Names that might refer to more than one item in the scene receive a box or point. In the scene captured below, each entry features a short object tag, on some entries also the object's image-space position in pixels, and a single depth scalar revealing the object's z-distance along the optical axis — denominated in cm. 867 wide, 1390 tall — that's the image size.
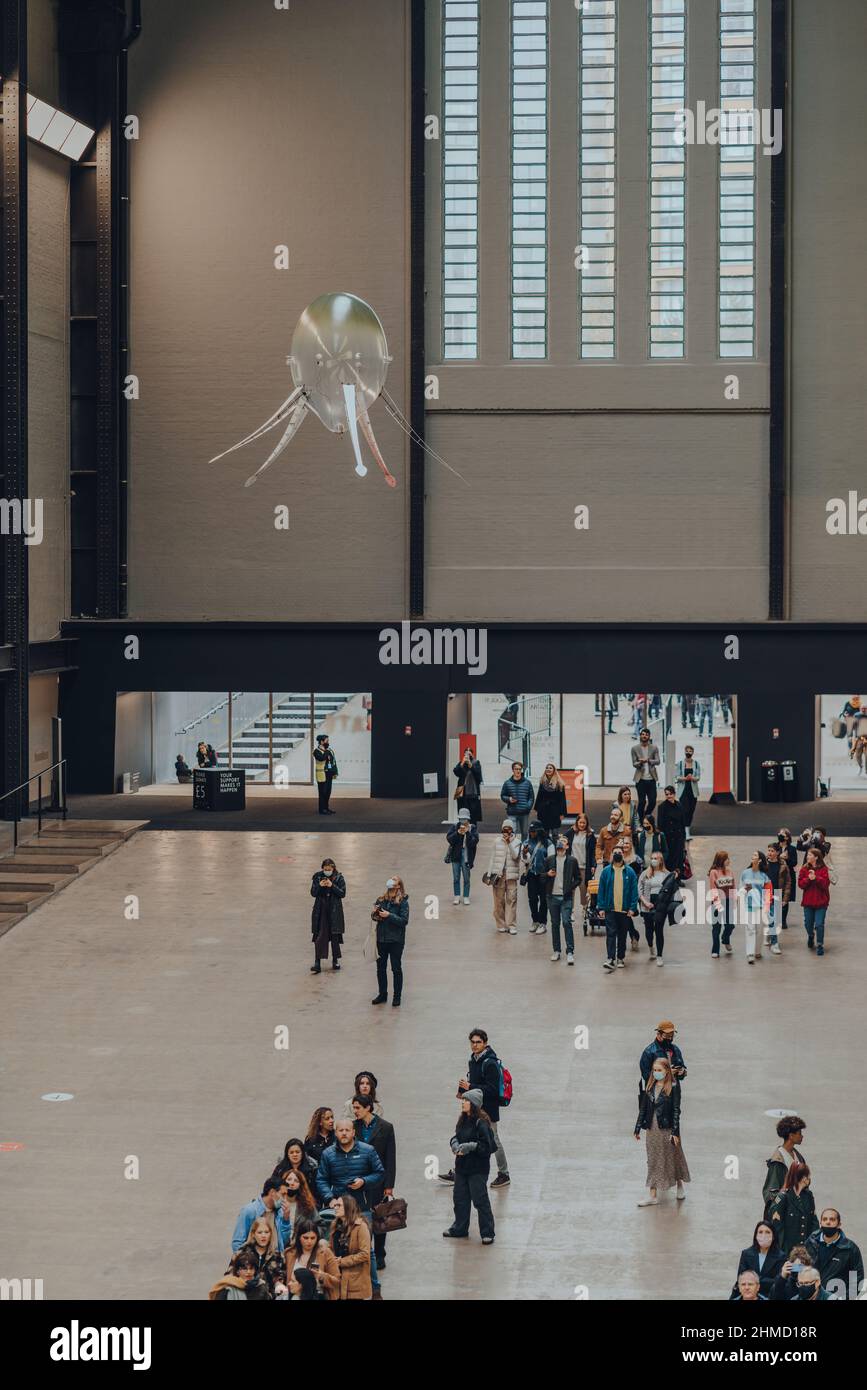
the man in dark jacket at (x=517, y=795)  2873
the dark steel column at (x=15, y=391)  3195
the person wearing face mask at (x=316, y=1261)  1137
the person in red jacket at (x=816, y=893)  2270
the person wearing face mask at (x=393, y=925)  2045
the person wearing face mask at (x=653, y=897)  2272
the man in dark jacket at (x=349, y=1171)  1255
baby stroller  2356
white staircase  3834
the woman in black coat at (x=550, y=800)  2977
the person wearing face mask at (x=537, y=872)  2381
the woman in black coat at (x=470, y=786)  3025
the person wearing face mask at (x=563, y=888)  2223
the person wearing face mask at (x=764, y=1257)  1132
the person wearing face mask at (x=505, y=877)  2408
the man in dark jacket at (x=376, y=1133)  1316
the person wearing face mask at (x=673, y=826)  2623
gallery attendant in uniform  3294
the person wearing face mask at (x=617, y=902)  2175
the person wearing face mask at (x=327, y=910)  2206
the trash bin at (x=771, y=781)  3591
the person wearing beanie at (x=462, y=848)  2545
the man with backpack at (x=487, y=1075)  1485
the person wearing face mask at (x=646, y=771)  3098
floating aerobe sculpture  2298
